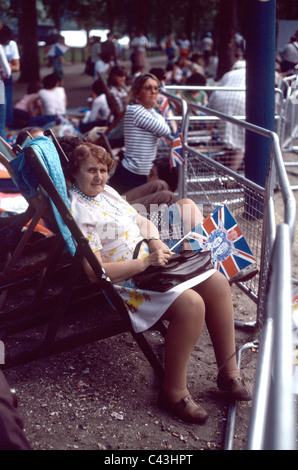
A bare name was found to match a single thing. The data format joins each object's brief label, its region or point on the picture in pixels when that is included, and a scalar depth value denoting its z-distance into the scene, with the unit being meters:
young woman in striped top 5.23
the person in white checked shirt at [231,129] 7.13
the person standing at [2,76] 6.59
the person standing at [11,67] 8.93
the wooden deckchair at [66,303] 2.78
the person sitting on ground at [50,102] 8.82
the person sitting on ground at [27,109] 10.12
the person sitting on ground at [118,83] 8.85
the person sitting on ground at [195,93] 8.91
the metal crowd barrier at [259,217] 1.58
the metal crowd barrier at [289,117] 7.31
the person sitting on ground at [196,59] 14.79
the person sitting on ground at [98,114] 8.80
